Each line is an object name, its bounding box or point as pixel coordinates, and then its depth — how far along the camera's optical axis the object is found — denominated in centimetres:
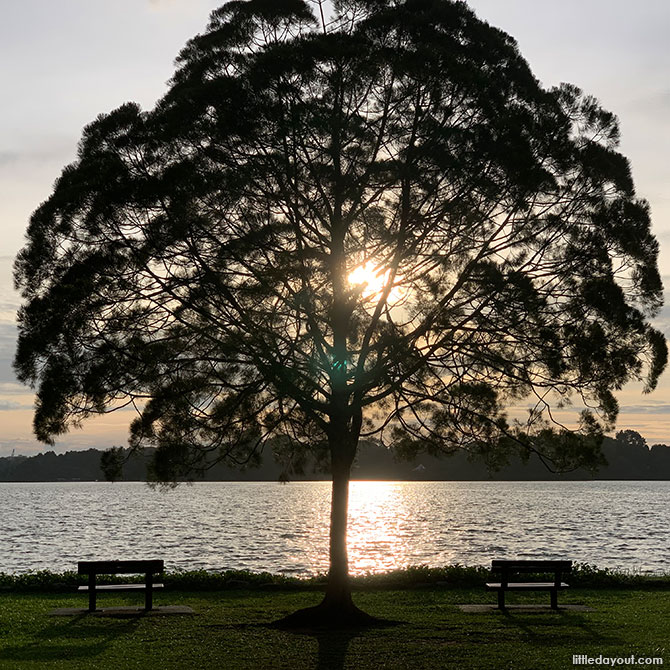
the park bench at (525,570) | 1672
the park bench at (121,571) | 1642
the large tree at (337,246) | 1500
